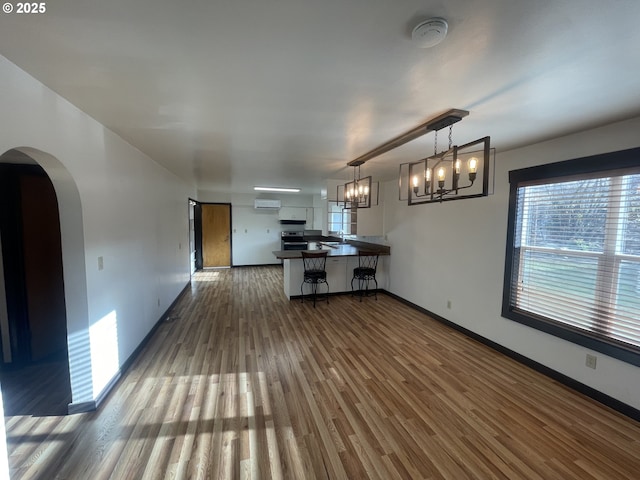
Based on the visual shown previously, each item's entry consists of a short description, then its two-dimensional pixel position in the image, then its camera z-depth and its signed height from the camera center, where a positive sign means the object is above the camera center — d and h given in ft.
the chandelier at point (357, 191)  11.65 +1.41
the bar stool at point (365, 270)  17.06 -3.07
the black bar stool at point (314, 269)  15.62 -2.97
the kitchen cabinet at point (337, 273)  17.61 -3.45
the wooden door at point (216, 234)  26.83 -1.33
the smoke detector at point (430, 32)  3.65 +2.74
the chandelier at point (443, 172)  5.99 +1.29
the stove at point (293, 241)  27.73 -2.04
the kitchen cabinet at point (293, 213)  28.19 +0.93
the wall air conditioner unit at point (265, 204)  26.91 +1.83
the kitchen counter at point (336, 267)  16.67 -3.00
